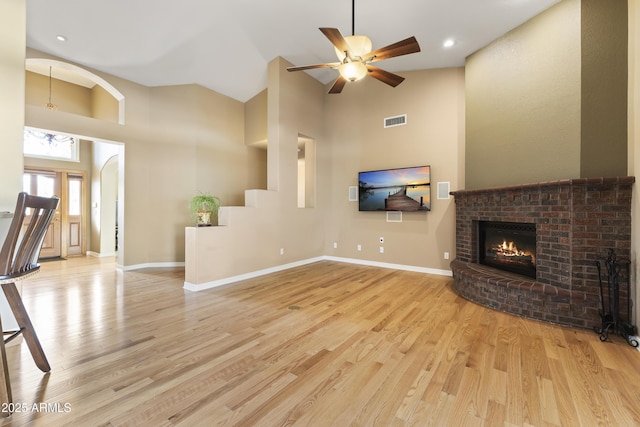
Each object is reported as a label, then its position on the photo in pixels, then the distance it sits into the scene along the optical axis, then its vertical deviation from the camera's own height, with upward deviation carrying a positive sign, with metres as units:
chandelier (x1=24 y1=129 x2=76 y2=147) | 6.27 +1.84
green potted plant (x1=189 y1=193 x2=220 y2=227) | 4.40 +0.09
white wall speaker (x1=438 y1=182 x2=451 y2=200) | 4.81 +0.43
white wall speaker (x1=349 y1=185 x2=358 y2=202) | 5.93 +0.46
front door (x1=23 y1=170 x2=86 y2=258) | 6.43 +0.14
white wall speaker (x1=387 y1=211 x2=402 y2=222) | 5.35 -0.05
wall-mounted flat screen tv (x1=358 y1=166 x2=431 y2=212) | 4.96 +0.48
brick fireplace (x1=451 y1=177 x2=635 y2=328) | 2.60 -0.32
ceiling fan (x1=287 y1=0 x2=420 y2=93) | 2.71 +1.73
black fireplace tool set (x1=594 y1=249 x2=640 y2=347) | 2.45 -0.84
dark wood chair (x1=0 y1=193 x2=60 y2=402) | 1.53 -0.29
